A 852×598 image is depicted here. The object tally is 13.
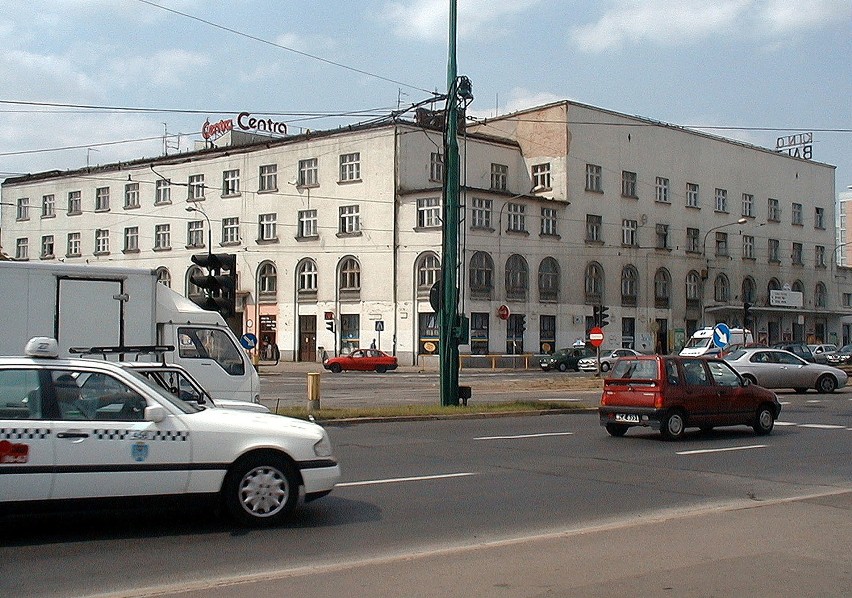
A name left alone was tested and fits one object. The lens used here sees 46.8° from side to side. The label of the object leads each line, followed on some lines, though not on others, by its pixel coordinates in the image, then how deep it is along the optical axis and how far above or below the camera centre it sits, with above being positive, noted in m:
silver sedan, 32.16 -0.75
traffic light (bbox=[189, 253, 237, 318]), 17.44 +1.09
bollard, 21.80 -1.02
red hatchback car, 17.16 -0.88
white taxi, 8.16 -0.87
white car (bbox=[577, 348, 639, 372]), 54.24 -0.75
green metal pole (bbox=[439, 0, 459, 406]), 23.30 +2.21
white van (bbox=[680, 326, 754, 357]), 44.00 +0.38
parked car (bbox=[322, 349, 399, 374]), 54.12 -0.89
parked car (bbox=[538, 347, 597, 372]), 57.16 -0.71
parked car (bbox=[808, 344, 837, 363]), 51.16 -0.18
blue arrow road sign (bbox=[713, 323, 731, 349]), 33.59 +0.40
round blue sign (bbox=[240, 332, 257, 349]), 26.06 +0.10
